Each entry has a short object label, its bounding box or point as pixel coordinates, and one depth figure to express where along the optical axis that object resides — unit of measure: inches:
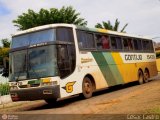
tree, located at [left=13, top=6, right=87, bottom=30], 1850.4
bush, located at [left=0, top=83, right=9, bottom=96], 898.8
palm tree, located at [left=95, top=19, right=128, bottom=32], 2192.4
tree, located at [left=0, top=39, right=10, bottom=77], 1616.6
